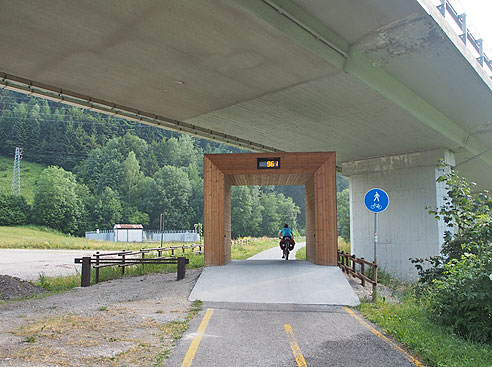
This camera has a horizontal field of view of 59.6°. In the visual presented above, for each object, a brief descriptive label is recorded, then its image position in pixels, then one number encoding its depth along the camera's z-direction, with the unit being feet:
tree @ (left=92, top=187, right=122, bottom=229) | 288.30
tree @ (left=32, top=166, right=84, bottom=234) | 264.11
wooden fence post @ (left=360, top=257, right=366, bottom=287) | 42.42
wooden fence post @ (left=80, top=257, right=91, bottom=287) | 41.24
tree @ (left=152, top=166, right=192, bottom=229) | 304.50
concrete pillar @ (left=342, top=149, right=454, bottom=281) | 57.62
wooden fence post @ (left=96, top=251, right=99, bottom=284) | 44.14
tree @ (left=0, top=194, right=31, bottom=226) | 250.78
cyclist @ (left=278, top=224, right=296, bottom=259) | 62.95
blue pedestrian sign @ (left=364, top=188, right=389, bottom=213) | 35.47
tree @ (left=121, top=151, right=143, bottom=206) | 316.60
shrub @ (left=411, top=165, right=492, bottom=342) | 21.99
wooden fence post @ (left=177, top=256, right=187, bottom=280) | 43.19
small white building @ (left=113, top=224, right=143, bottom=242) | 211.00
